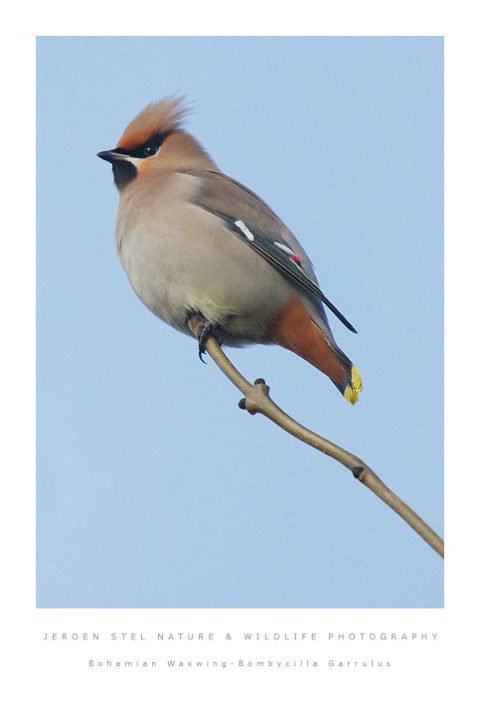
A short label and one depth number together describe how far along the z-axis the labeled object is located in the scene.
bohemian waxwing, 9.23
